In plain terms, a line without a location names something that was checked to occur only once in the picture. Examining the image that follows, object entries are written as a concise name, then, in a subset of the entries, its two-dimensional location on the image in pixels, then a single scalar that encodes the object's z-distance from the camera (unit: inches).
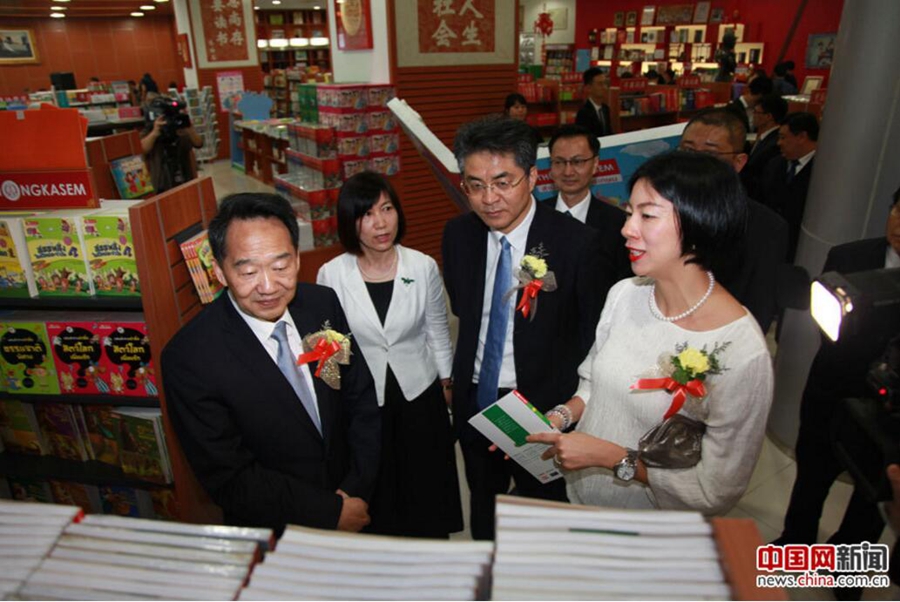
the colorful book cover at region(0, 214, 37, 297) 91.8
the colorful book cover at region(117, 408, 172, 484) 98.9
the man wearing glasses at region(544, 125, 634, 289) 126.3
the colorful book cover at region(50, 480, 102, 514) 109.5
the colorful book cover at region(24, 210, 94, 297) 91.9
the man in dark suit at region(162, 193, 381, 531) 66.1
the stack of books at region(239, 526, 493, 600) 30.1
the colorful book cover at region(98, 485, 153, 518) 107.8
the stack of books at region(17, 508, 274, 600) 31.0
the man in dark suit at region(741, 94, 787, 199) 199.9
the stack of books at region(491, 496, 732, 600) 29.5
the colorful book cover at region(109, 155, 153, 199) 126.0
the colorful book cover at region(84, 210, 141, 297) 90.4
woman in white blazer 100.7
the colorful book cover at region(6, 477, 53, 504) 112.0
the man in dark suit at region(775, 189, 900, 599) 87.1
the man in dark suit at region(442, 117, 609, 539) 83.0
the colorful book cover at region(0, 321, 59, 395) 96.9
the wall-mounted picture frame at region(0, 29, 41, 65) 708.0
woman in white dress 59.2
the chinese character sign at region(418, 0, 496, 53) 223.8
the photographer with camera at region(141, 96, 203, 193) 205.0
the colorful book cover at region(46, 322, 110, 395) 96.1
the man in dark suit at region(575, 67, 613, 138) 273.0
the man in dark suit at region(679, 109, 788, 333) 95.1
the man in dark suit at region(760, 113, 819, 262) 164.9
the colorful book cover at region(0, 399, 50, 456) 107.0
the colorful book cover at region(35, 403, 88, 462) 105.8
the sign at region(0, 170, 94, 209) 93.4
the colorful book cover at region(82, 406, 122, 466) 103.3
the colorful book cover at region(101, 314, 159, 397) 94.7
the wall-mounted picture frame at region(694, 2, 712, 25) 613.3
